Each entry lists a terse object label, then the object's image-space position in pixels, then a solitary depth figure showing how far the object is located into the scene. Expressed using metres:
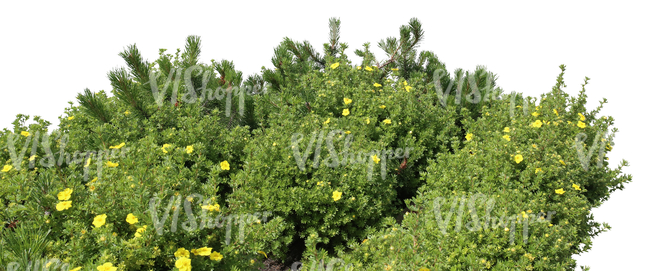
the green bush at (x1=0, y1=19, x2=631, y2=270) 2.91
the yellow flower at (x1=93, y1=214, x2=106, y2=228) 2.76
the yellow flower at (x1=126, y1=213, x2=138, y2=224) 2.78
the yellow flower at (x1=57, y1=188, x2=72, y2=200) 2.94
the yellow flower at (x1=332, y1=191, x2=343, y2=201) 3.84
